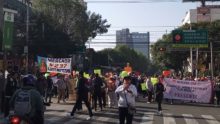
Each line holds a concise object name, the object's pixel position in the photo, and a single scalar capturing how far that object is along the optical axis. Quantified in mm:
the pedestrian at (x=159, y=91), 15730
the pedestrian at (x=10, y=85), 13971
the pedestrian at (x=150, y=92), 22671
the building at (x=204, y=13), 86095
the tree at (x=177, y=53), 61987
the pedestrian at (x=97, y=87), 16332
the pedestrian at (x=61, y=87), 20183
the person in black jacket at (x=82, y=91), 14038
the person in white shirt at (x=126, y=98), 9546
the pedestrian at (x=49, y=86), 19794
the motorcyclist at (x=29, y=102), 6657
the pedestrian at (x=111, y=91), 18191
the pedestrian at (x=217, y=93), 23294
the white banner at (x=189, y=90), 23721
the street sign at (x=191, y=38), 34400
